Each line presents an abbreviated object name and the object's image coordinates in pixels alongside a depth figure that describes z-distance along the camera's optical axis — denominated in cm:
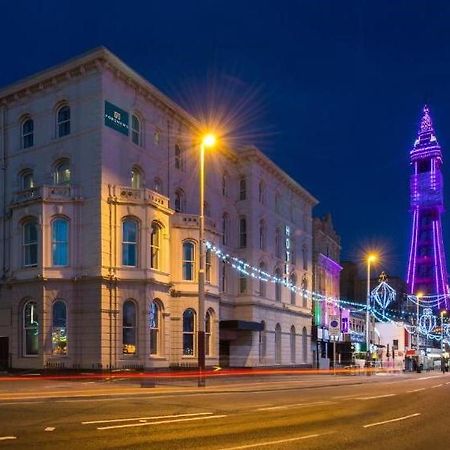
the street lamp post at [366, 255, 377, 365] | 5117
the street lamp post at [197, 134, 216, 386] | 2802
